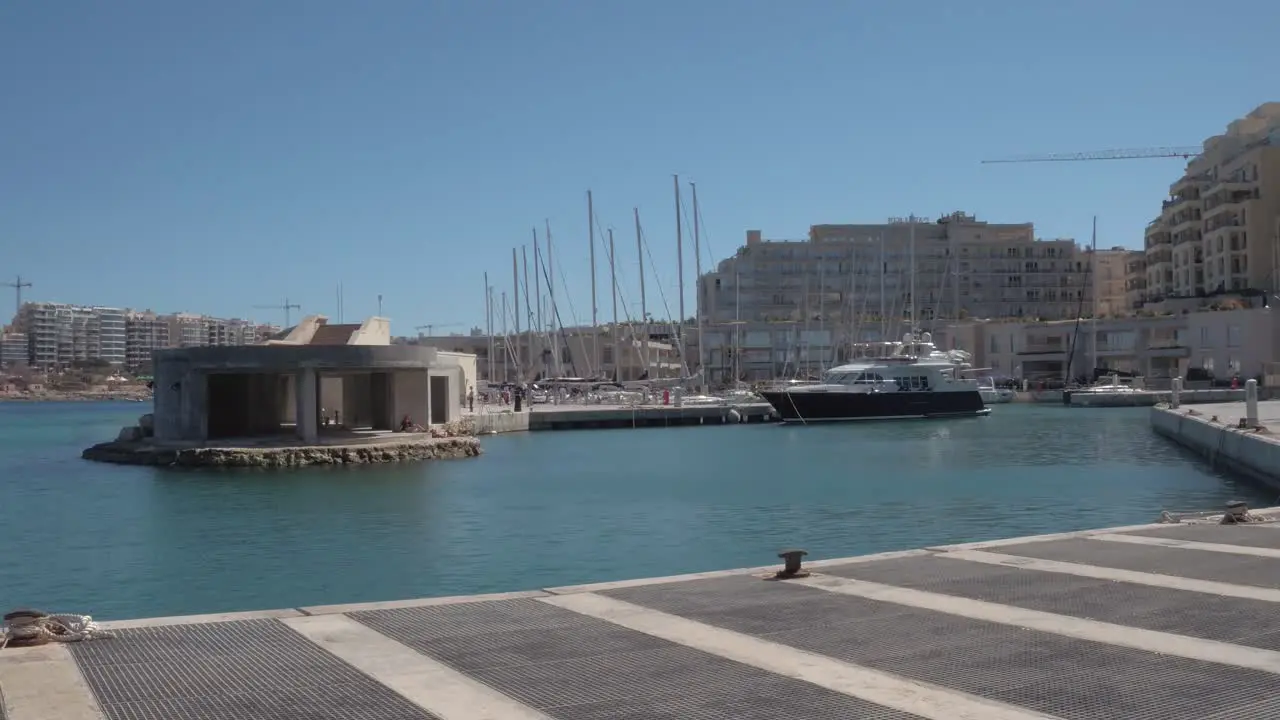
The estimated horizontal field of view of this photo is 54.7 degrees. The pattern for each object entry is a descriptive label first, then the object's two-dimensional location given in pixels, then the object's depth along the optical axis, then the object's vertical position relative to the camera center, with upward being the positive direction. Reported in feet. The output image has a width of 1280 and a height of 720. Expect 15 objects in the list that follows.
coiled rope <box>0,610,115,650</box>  31.48 -6.21
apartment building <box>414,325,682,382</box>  397.60 +8.90
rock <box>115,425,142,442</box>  167.94 -6.34
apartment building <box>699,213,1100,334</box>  448.65 +35.54
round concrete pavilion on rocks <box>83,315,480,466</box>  143.23 -2.87
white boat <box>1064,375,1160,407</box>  291.99 -7.10
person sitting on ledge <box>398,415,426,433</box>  163.18 -6.04
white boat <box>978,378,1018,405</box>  313.73 -6.11
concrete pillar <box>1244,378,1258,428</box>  118.02 -3.92
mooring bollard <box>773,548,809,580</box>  41.37 -6.44
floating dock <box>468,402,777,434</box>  231.11 -7.59
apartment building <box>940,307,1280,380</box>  290.35 +6.14
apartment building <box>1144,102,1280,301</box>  316.81 +39.90
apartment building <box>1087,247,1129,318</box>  478.59 +33.64
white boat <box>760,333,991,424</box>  239.30 -4.15
